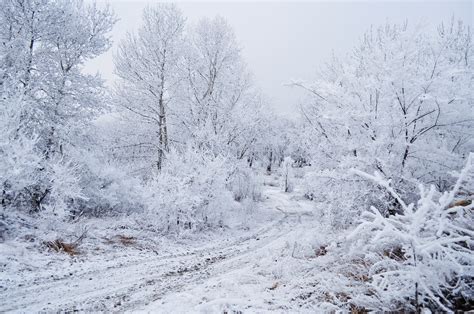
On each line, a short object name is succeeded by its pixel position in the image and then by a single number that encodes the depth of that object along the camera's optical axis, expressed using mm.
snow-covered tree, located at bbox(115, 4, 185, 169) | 14906
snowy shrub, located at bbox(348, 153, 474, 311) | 2824
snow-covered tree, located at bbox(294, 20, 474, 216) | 6910
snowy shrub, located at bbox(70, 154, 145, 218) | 11953
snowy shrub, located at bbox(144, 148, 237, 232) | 10656
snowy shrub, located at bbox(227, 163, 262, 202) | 18358
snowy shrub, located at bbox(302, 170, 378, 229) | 7488
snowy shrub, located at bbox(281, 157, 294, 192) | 27906
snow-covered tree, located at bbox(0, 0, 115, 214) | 9586
